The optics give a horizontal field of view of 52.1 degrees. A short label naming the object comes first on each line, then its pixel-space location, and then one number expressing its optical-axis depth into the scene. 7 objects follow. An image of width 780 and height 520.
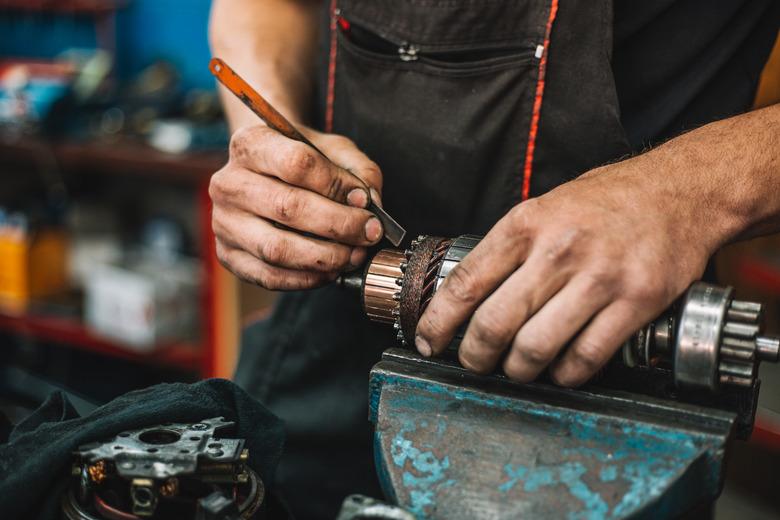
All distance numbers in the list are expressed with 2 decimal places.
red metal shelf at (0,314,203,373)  2.45
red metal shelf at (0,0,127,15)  2.90
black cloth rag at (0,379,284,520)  0.67
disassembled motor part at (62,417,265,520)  0.64
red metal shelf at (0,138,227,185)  2.18
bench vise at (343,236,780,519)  0.67
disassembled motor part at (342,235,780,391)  0.69
